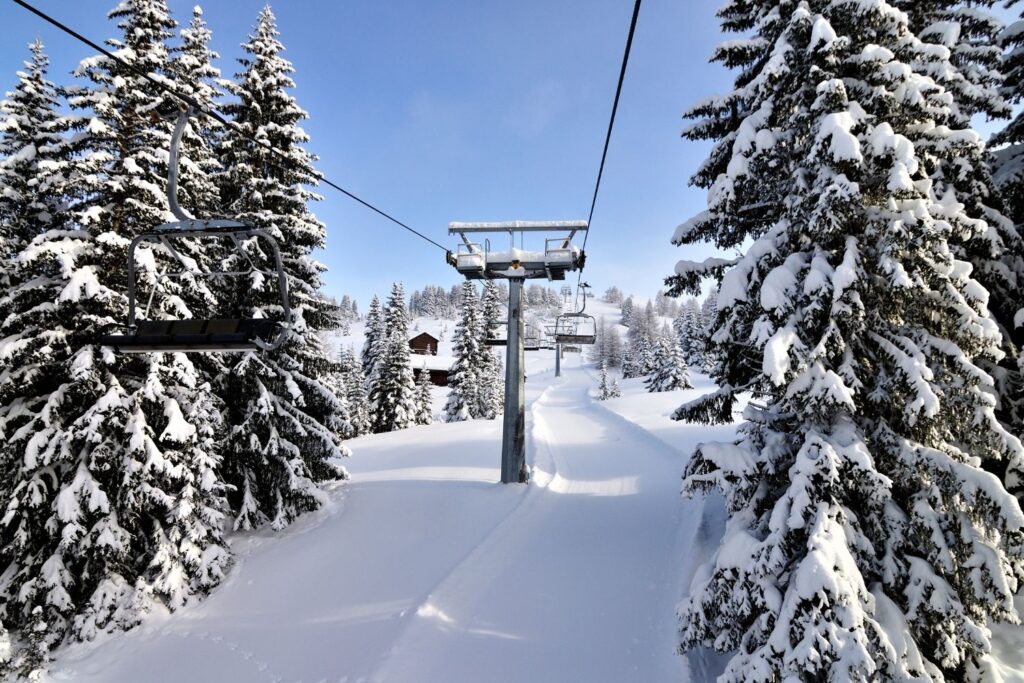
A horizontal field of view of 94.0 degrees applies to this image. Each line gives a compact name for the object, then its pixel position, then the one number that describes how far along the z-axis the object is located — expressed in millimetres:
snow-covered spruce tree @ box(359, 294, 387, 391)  47062
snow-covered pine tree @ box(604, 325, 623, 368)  102750
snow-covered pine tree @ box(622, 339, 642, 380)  80438
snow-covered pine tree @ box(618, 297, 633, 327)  155188
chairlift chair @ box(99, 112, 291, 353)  4949
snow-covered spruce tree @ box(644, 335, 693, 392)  51031
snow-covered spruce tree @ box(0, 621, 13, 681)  7367
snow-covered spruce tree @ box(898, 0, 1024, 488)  6543
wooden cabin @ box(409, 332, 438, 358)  86125
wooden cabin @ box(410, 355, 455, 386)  73688
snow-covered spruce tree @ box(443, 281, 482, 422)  38531
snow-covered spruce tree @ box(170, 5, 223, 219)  10914
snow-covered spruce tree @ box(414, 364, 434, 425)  41281
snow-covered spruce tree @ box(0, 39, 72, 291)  9891
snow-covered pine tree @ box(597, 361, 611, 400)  55312
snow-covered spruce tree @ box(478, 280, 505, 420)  40594
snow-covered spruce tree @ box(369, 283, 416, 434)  36719
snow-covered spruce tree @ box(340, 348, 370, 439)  42531
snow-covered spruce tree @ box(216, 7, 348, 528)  11961
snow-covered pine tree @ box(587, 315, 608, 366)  98019
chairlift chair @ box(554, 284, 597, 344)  20500
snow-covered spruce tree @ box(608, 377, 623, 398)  54356
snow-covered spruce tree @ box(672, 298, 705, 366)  68875
